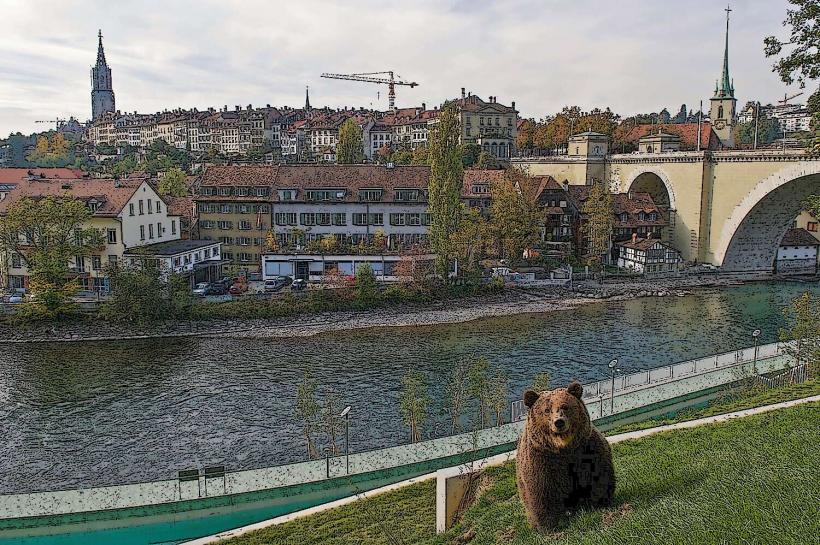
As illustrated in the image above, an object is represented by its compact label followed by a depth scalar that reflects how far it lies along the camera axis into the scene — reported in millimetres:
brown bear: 5785
